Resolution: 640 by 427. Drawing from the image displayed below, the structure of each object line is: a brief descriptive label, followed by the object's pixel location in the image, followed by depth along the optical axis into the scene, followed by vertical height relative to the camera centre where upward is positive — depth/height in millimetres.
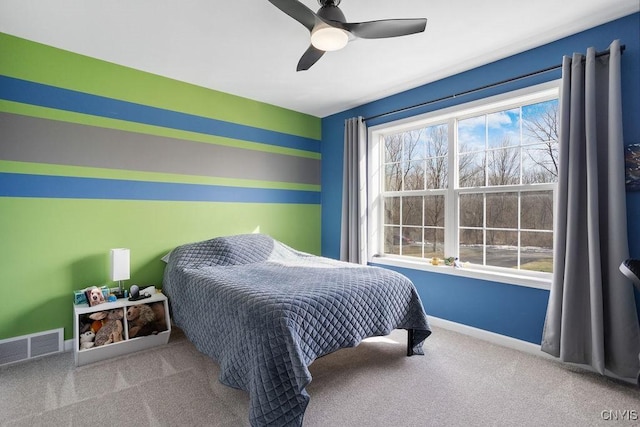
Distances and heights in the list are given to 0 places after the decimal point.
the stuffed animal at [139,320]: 2640 -909
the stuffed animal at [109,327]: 2469 -918
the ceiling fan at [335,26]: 1790 +1103
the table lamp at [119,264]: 2631 -443
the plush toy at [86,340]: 2400 -982
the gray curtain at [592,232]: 2123 -132
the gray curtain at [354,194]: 3830 +215
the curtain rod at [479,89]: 2461 +1124
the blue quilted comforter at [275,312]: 1633 -650
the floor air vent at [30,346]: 2393 -1055
